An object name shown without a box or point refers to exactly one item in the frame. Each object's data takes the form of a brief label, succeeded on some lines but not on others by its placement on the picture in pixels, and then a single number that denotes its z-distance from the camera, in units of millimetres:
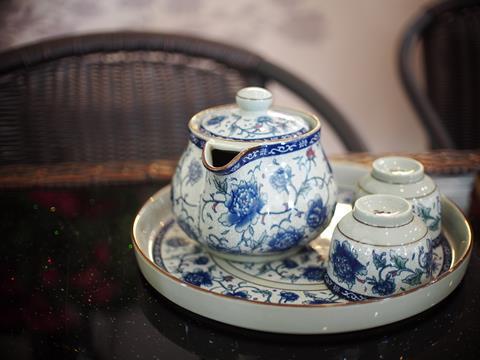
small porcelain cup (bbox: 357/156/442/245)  540
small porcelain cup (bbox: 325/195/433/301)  455
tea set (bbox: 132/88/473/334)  448
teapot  488
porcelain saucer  436
